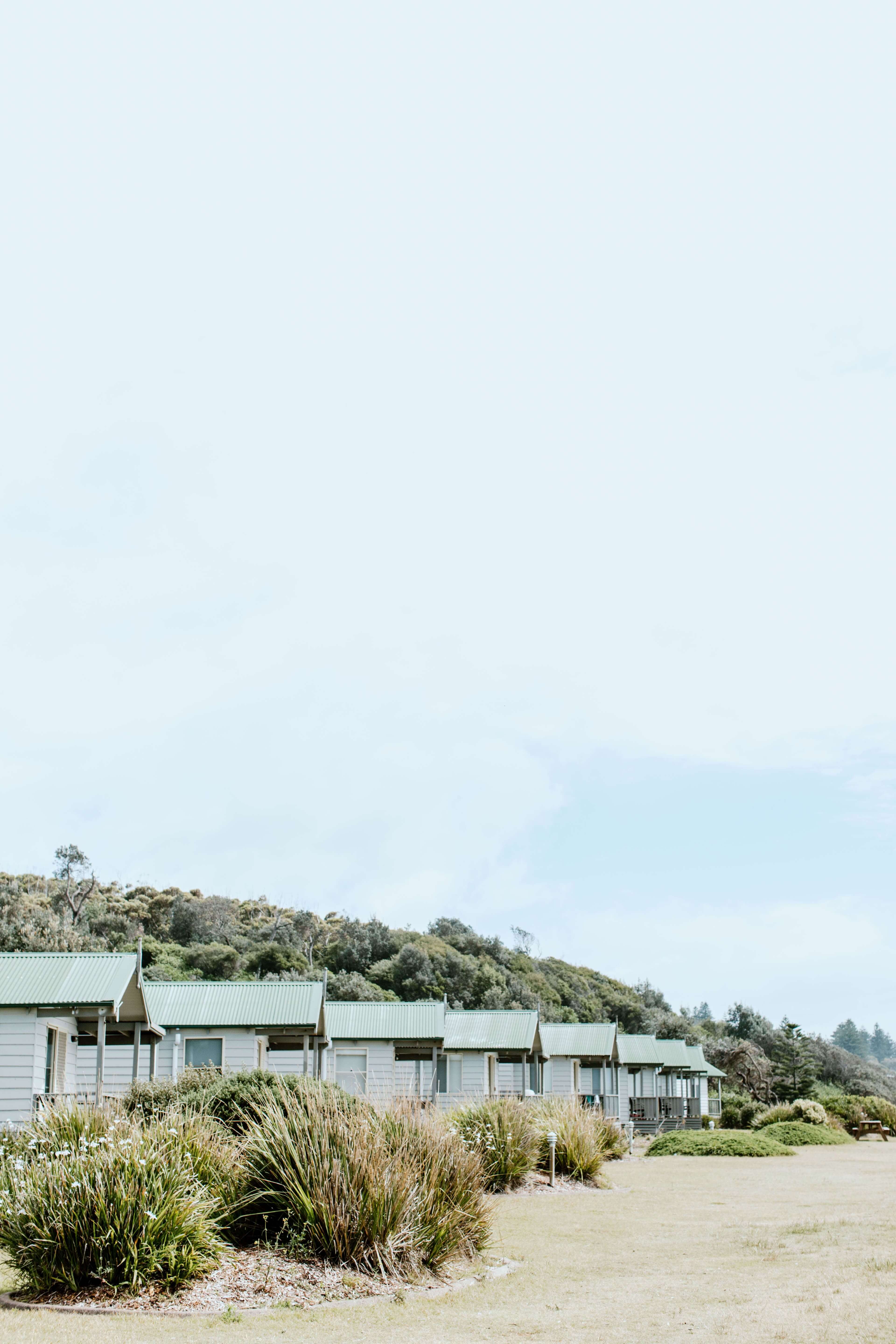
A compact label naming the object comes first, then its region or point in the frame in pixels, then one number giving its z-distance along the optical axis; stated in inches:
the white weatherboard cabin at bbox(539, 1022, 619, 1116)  1566.2
